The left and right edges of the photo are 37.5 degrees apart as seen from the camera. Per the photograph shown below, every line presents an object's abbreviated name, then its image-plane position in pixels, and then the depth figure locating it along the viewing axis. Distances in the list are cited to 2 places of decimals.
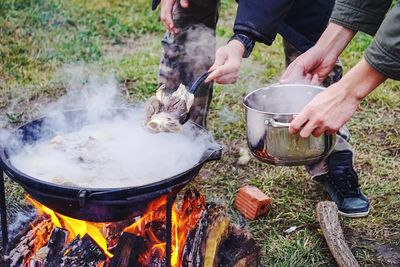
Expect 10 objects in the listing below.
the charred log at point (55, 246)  2.54
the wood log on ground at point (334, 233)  2.85
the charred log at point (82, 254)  2.54
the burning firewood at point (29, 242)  2.66
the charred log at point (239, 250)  2.75
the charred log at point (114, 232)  2.66
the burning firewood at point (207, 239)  2.61
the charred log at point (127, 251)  2.52
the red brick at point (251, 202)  3.33
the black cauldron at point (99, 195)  2.08
